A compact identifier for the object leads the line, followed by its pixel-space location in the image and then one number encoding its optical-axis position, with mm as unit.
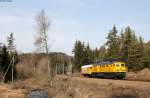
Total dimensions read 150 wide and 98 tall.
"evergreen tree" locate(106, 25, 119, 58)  92312
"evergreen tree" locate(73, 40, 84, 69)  114125
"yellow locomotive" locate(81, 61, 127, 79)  47438
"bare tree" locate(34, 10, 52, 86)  61312
